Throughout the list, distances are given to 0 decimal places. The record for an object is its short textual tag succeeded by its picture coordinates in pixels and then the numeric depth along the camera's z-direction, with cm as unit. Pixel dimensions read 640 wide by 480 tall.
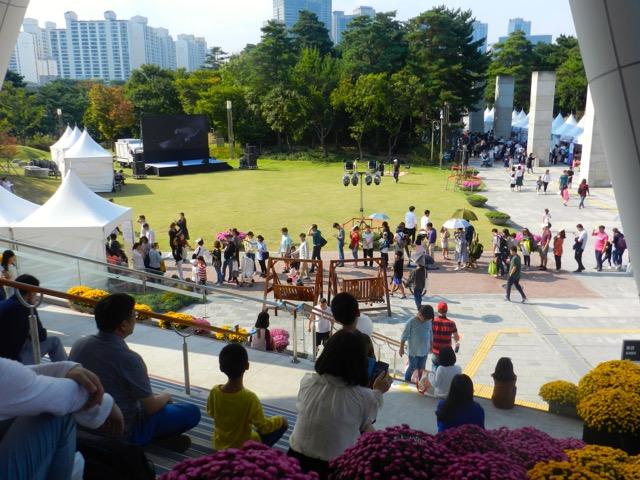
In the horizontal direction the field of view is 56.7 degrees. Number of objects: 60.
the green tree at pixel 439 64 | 4575
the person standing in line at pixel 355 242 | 1764
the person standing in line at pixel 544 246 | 1638
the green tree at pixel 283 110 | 4728
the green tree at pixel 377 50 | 4997
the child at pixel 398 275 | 1484
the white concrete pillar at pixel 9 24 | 648
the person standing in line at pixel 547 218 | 1850
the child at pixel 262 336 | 813
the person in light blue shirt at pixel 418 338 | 805
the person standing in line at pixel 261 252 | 1596
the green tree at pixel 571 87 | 5812
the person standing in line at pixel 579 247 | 1623
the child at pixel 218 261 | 1554
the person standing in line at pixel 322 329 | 949
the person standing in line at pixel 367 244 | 1695
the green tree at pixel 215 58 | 8881
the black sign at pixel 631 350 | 824
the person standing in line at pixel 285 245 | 1649
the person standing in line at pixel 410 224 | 1892
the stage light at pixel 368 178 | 2631
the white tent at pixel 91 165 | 3061
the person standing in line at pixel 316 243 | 1647
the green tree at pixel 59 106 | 6625
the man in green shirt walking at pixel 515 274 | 1341
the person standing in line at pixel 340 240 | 1730
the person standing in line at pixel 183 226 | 1808
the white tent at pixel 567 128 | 4236
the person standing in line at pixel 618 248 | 1617
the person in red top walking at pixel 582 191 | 2467
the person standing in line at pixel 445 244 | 1783
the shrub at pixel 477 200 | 2547
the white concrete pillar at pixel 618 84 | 348
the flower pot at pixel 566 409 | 693
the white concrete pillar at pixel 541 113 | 3934
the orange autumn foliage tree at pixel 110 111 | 5650
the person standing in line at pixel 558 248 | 1619
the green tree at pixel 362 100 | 4478
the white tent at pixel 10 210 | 1388
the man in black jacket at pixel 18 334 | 423
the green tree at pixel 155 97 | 5884
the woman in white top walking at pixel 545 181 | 2858
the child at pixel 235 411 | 351
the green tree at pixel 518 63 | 6556
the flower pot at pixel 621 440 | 535
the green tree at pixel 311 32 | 6656
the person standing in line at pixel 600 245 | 1626
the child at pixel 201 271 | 1501
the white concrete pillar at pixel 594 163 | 3086
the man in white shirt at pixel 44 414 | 229
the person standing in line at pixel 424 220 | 1867
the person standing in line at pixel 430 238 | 1730
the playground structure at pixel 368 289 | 1309
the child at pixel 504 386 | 679
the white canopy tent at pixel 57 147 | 3524
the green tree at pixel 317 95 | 4756
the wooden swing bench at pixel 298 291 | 1269
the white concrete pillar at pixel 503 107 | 5159
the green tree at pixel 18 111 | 5062
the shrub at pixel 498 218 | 2218
